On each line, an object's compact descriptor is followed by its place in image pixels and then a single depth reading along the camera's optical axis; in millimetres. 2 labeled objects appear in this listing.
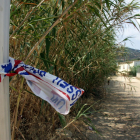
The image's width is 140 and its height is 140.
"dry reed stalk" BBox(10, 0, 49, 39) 1309
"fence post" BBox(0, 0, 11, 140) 747
